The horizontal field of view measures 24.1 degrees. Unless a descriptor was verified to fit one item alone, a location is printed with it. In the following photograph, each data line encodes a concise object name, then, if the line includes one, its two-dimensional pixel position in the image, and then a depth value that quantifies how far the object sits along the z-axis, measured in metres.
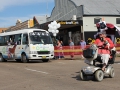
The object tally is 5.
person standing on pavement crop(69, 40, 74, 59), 25.31
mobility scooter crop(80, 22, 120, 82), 10.23
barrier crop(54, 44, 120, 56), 25.44
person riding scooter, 10.55
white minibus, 21.06
